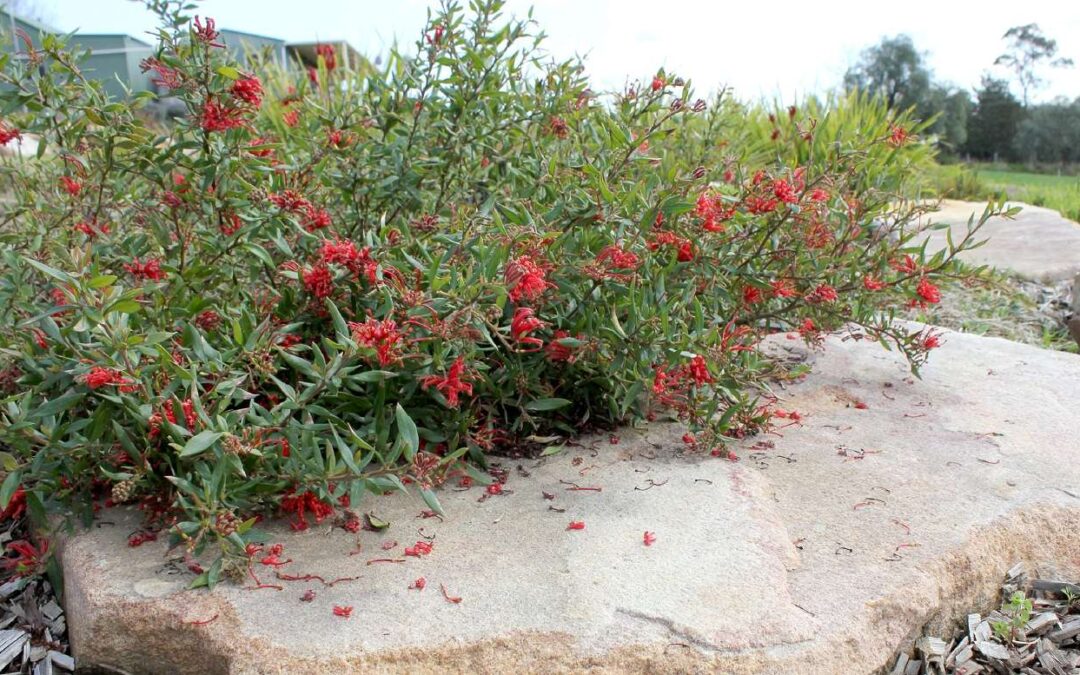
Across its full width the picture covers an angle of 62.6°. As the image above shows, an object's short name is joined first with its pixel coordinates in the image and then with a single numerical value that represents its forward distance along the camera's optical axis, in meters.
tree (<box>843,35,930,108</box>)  25.03
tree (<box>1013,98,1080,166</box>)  28.98
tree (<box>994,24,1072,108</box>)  33.66
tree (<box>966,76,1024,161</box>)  29.70
